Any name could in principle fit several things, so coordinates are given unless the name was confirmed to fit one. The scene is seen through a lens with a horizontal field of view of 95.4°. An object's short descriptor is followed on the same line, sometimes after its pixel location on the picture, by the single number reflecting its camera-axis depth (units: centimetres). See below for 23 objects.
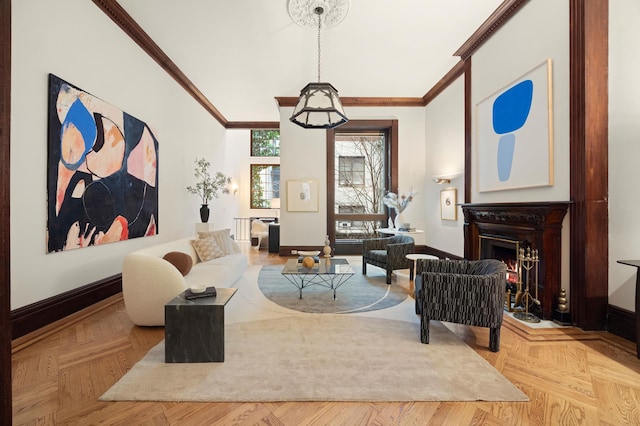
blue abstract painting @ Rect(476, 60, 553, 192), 313
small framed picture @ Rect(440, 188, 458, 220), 552
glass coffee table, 373
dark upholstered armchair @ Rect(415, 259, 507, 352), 242
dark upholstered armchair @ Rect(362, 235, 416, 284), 446
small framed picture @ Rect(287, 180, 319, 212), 691
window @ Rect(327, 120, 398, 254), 710
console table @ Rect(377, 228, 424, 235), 586
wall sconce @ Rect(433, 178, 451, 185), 566
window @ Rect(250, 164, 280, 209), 1134
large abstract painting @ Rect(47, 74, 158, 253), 297
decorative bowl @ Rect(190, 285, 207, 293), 237
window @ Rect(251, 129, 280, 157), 1131
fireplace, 300
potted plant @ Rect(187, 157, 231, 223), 636
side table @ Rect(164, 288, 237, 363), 222
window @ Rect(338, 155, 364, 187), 721
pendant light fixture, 341
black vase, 633
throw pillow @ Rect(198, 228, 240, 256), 477
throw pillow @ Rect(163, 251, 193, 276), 343
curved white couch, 278
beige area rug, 187
